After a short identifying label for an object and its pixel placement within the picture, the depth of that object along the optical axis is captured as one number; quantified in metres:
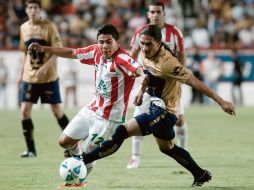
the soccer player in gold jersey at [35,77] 24.62
